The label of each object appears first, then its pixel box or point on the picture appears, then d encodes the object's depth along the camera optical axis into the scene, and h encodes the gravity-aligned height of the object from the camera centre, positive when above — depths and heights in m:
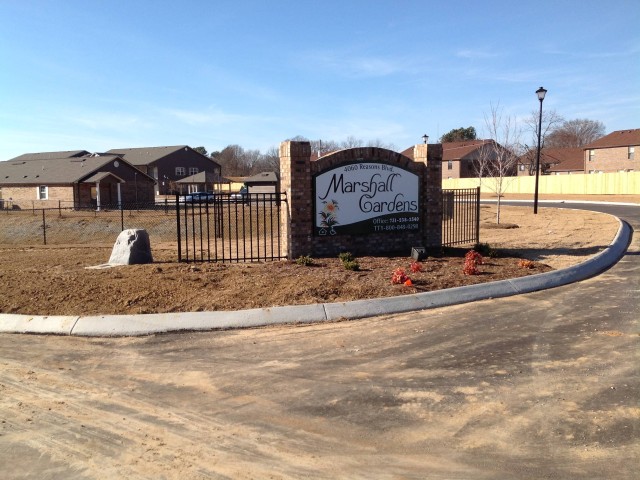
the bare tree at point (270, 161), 100.28 +6.20
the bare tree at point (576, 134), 101.81 +10.49
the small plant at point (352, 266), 10.35 -1.42
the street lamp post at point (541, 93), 23.66 +4.28
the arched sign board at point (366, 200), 11.82 -0.18
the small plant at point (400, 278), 9.50 -1.53
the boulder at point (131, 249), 11.60 -1.19
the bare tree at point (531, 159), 61.94 +3.77
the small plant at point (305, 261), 10.89 -1.39
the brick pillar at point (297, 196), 11.41 -0.08
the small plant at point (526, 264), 11.02 -1.52
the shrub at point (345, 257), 10.93 -1.33
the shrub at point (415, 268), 10.31 -1.46
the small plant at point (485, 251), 12.18 -1.37
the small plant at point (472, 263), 10.30 -1.43
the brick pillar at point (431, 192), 12.91 -0.02
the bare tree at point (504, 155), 25.96 +1.91
